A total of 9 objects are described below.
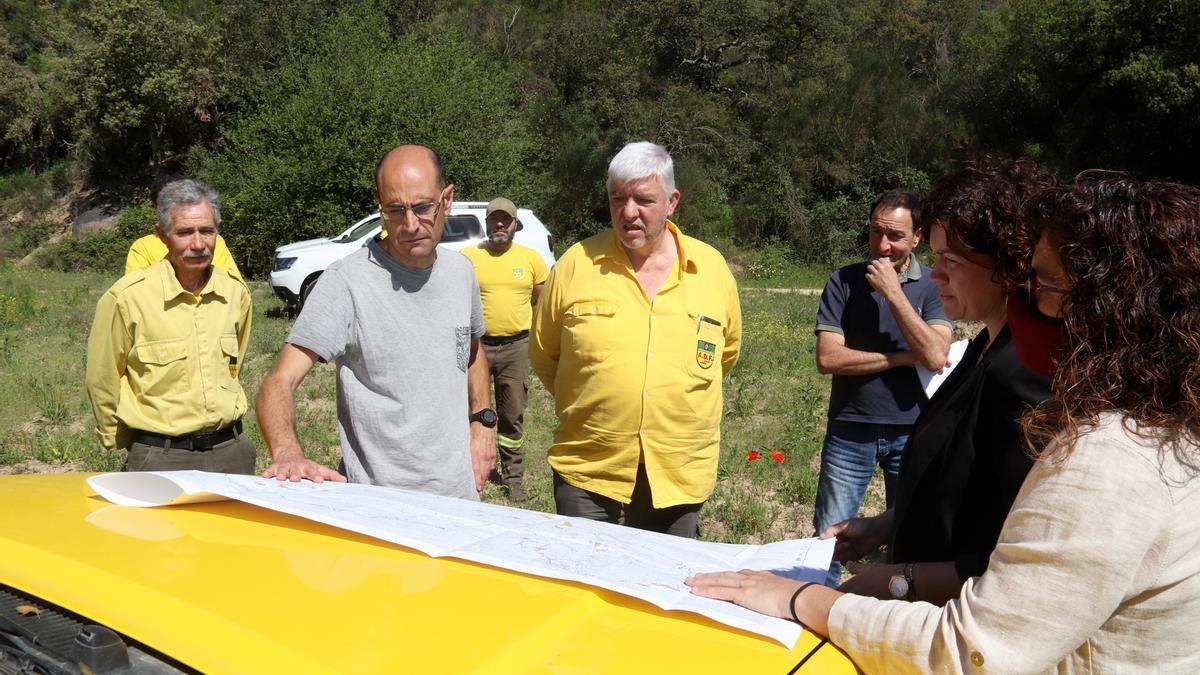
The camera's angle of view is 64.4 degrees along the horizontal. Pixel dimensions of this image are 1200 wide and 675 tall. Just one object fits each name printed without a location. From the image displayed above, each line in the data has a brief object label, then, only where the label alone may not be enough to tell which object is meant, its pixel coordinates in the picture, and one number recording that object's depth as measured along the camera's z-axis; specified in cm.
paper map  175
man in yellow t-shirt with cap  698
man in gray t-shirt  319
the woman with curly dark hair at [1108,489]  142
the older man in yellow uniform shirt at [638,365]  357
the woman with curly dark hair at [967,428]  199
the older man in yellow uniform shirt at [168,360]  402
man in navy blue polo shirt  420
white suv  1631
